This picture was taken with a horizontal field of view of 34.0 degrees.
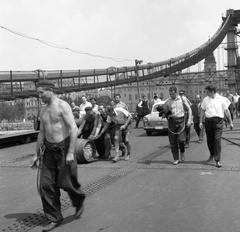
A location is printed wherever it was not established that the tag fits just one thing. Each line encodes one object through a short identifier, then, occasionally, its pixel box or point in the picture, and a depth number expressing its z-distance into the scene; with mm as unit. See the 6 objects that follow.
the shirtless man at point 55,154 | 4656
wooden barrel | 9281
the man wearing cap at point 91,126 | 9719
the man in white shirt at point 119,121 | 9484
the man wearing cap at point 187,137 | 11953
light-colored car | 16656
